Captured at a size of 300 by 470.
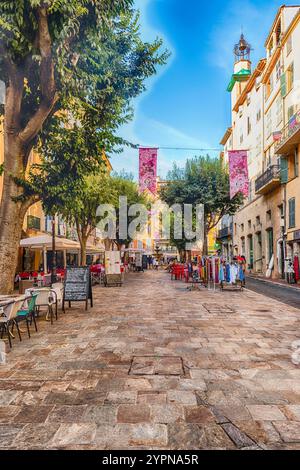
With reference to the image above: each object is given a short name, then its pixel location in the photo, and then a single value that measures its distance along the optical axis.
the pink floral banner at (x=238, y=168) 19.53
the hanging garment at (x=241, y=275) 16.33
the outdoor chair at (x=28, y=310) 7.00
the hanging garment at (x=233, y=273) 15.92
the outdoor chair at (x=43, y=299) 8.60
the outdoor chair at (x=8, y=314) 6.14
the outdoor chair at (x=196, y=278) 18.98
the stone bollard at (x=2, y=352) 5.39
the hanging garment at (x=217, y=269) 17.02
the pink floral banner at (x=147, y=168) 16.02
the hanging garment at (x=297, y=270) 20.44
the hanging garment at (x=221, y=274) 16.25
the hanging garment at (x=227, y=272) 16.14
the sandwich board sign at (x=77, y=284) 10.48
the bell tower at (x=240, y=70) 39.75
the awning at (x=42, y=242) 14.50
